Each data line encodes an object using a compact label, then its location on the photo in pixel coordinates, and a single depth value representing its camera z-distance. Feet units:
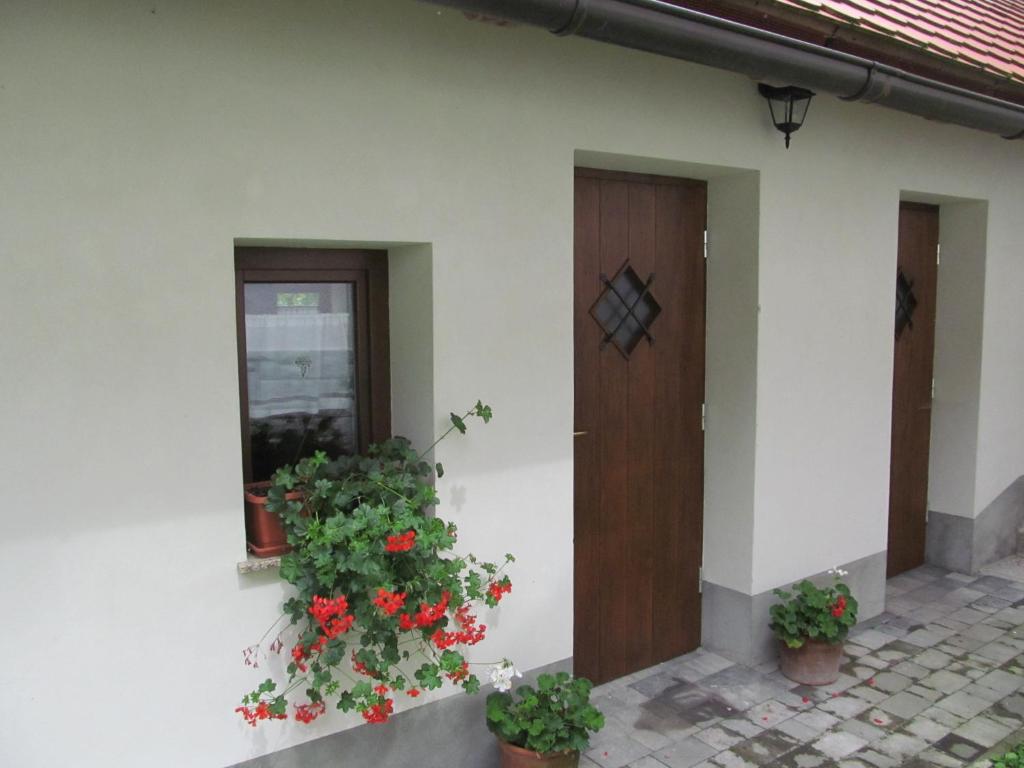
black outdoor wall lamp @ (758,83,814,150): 14.29
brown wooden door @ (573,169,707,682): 14.29
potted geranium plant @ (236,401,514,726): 9.50
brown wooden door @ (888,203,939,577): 20.25
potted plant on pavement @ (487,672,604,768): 11.15
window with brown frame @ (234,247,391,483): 10.88
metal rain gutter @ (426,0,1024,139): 8.89
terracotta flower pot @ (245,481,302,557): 10.07
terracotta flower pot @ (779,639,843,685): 14.93
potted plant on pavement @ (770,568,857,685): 14.85
